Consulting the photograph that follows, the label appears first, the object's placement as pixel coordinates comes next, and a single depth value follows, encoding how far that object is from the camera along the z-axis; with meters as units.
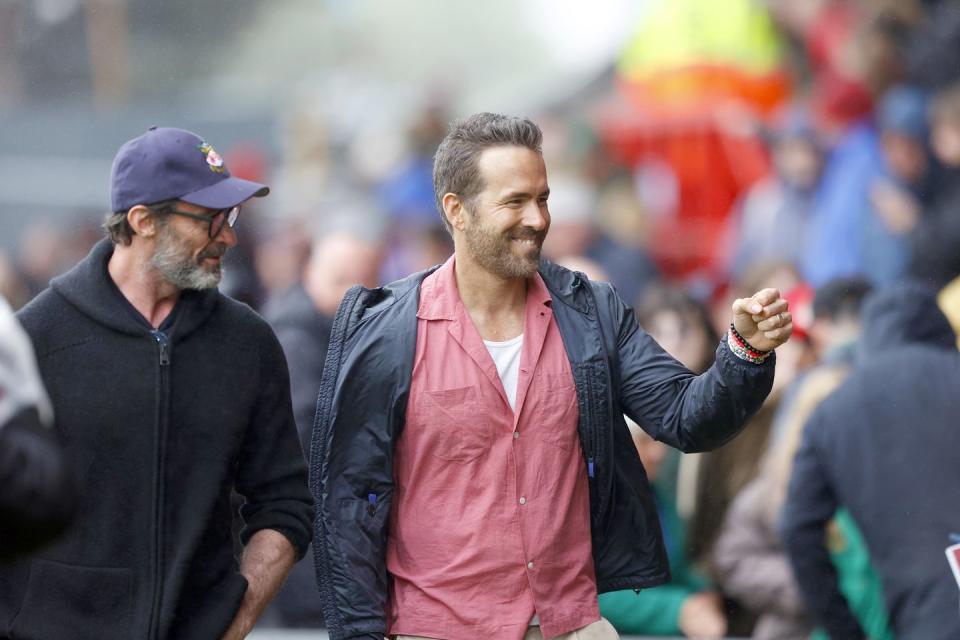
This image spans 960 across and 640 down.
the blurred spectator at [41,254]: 26.44
